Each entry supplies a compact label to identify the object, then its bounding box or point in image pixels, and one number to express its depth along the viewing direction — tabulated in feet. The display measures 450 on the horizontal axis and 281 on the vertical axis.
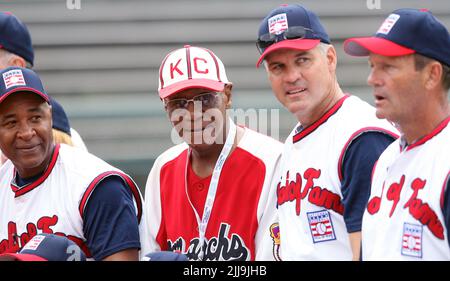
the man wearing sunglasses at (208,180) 23.97
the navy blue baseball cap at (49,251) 20.53
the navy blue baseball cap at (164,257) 19.43
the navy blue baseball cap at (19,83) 24.62
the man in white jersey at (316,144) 21.36
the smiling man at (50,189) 23.16
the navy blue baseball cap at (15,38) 29.89
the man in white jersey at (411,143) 18.30
